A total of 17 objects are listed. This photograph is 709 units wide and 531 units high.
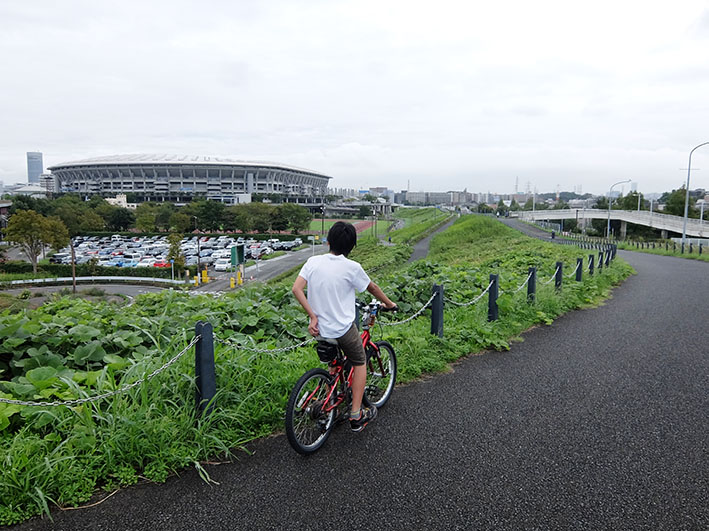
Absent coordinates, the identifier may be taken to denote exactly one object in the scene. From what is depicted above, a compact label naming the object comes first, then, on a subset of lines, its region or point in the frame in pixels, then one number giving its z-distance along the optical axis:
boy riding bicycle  2.97
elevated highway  38.06
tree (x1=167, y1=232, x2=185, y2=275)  39.59
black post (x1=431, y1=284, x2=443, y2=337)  5.27
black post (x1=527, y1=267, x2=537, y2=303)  7.48
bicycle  2.88
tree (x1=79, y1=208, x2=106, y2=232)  70.81
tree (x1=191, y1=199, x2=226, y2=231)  72.94
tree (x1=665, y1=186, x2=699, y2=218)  54.23
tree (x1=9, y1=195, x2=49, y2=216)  68.96
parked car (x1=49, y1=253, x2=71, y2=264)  46.64
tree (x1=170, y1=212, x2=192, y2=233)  70.25
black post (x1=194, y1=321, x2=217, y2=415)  3.08
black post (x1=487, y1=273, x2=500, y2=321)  6.31
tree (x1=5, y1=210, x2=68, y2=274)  41.62
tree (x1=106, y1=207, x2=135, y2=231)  74.56
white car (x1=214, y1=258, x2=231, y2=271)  42.00
